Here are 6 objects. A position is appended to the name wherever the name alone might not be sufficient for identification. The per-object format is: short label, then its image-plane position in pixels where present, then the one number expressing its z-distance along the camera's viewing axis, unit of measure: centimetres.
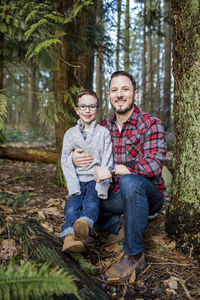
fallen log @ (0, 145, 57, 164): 744
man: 248
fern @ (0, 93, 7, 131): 343
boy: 282
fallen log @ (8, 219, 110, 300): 192
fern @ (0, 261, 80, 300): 147
